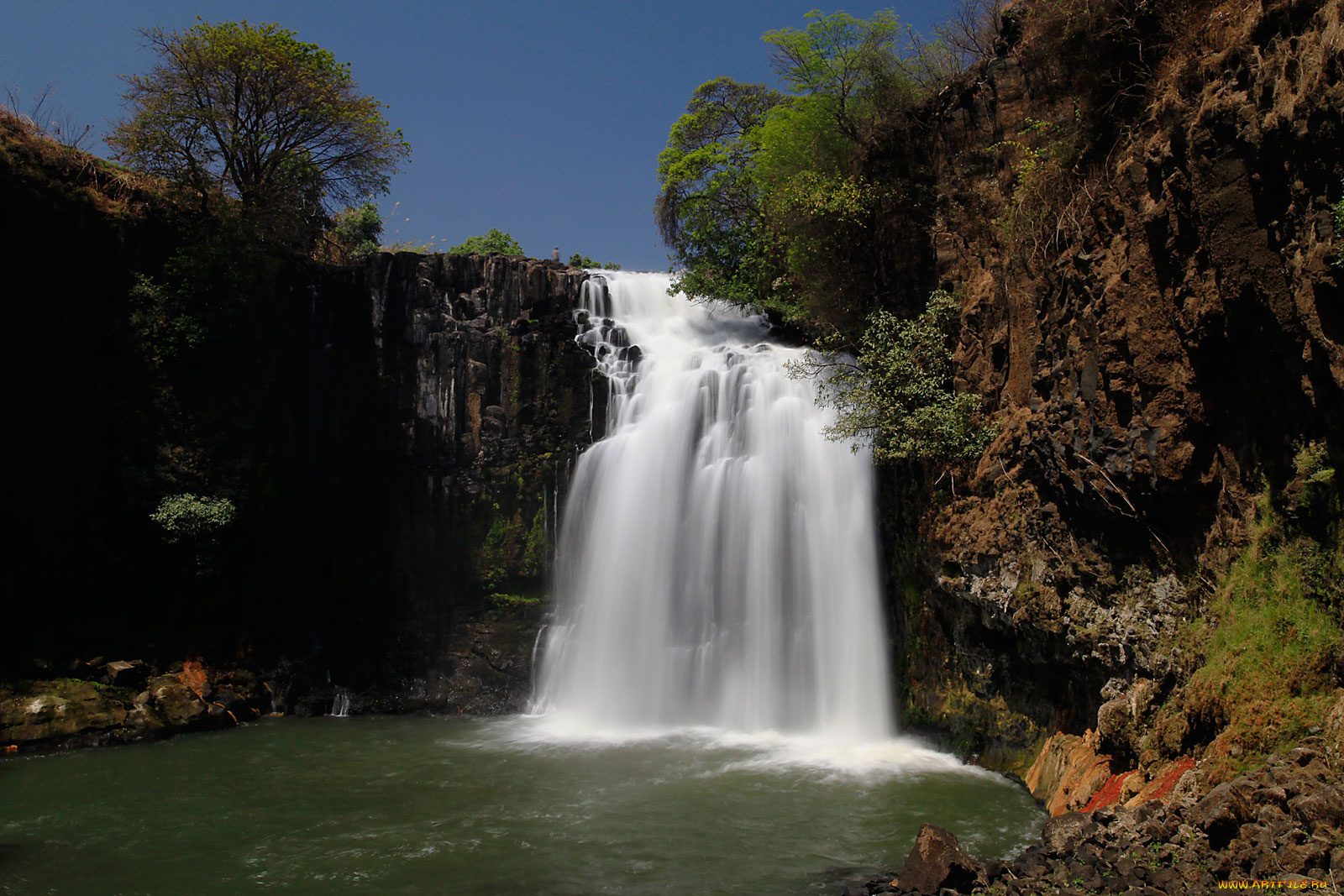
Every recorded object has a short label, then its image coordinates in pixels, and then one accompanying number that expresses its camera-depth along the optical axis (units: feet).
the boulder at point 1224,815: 24.44
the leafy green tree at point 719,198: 80.38
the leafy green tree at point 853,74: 60.94
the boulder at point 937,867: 26.94
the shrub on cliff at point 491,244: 119.34
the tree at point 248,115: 71.26
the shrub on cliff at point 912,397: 47.60
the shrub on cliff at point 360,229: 110.83
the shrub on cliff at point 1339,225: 25.64
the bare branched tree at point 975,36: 57.57
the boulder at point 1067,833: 27.91
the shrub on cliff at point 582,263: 115.14
